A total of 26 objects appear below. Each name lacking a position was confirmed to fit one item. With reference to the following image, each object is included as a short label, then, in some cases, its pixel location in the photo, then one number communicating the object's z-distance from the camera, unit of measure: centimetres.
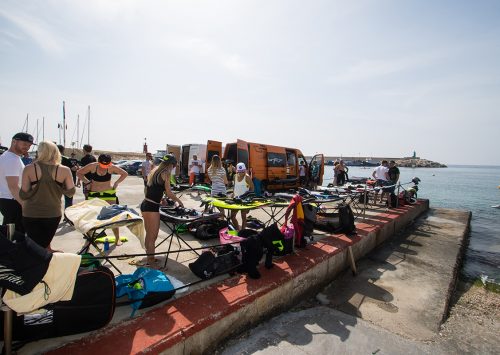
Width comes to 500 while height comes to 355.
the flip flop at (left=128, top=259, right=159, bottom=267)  386
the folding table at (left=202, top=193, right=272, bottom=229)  457
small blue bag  272
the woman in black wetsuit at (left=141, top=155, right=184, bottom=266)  376
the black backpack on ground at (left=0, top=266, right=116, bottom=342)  208
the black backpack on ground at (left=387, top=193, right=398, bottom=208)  991
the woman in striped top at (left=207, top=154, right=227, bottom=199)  592
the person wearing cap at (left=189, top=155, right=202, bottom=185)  1235
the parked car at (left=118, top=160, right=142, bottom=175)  2216
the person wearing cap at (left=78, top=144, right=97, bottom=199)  597
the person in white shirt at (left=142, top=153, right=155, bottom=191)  1064
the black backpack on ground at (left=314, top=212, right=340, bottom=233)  611
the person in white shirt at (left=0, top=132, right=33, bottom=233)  311
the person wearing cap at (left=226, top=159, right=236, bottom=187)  1117
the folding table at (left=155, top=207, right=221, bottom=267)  399
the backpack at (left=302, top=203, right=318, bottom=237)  494
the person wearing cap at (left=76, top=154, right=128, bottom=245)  448
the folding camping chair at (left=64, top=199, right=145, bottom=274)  290
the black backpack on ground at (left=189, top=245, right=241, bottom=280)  341
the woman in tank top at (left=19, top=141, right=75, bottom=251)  292
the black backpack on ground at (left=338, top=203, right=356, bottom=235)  580
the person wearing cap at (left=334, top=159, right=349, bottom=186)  1351
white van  1419
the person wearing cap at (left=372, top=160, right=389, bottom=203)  1021
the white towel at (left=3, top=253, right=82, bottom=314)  178
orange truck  1151
